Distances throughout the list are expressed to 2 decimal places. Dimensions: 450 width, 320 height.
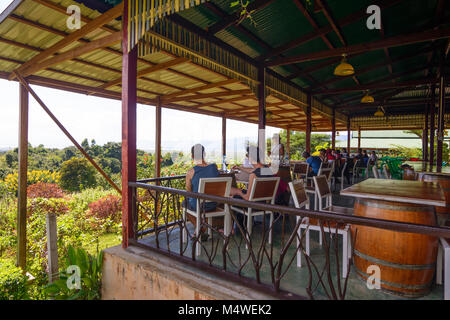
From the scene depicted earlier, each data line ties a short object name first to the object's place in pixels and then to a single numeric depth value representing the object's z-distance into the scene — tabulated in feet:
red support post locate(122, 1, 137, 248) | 8.59
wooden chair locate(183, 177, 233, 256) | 8.57
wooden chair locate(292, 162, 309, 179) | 20.46
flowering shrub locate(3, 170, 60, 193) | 26.06
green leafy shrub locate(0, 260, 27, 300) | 12.61
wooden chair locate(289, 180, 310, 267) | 7.61
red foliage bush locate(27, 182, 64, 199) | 28.16
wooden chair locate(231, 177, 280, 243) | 8.95
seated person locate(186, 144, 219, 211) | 9.56
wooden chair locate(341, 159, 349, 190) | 21.33
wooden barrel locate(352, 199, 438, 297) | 5.81
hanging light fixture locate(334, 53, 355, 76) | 14.48
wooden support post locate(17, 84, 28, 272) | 16.14
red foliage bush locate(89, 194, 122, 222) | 25.63
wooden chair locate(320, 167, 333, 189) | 12.41
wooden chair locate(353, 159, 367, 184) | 27.47
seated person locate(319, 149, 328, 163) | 22.42
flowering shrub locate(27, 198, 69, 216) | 22.48
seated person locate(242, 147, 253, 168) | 15.43
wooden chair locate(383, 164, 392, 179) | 14.80
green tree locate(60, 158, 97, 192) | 34.58
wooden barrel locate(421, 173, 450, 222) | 10.62
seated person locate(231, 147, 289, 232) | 9.61
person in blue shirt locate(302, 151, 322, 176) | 18.06
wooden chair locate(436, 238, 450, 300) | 5.40
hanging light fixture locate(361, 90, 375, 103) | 22.21
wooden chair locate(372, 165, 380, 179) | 13.08
